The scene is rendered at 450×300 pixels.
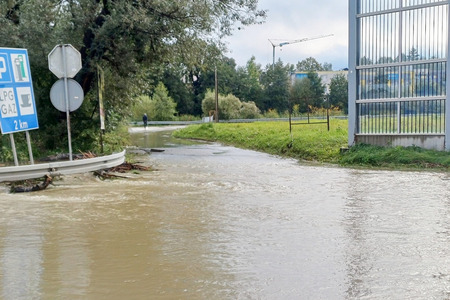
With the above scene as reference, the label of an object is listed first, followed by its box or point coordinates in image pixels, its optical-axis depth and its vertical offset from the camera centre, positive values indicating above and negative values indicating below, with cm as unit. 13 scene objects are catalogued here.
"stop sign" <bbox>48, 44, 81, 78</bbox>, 1450 +89
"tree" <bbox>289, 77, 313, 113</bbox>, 8519 -68
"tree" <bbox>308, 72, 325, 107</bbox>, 8985 -12
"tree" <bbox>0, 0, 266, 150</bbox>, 1833 +187
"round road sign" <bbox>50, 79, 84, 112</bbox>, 1453 +2
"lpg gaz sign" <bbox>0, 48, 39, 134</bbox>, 1324 +12
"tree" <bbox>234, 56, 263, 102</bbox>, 9094 -21
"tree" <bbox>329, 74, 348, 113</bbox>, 8659 -142
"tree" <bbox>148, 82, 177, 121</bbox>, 7631 -223
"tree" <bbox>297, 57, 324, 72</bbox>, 14675 +503
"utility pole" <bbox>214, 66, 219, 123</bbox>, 6497 -258
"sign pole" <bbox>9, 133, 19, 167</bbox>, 1334 -130
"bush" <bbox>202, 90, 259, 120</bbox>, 7025 -256
